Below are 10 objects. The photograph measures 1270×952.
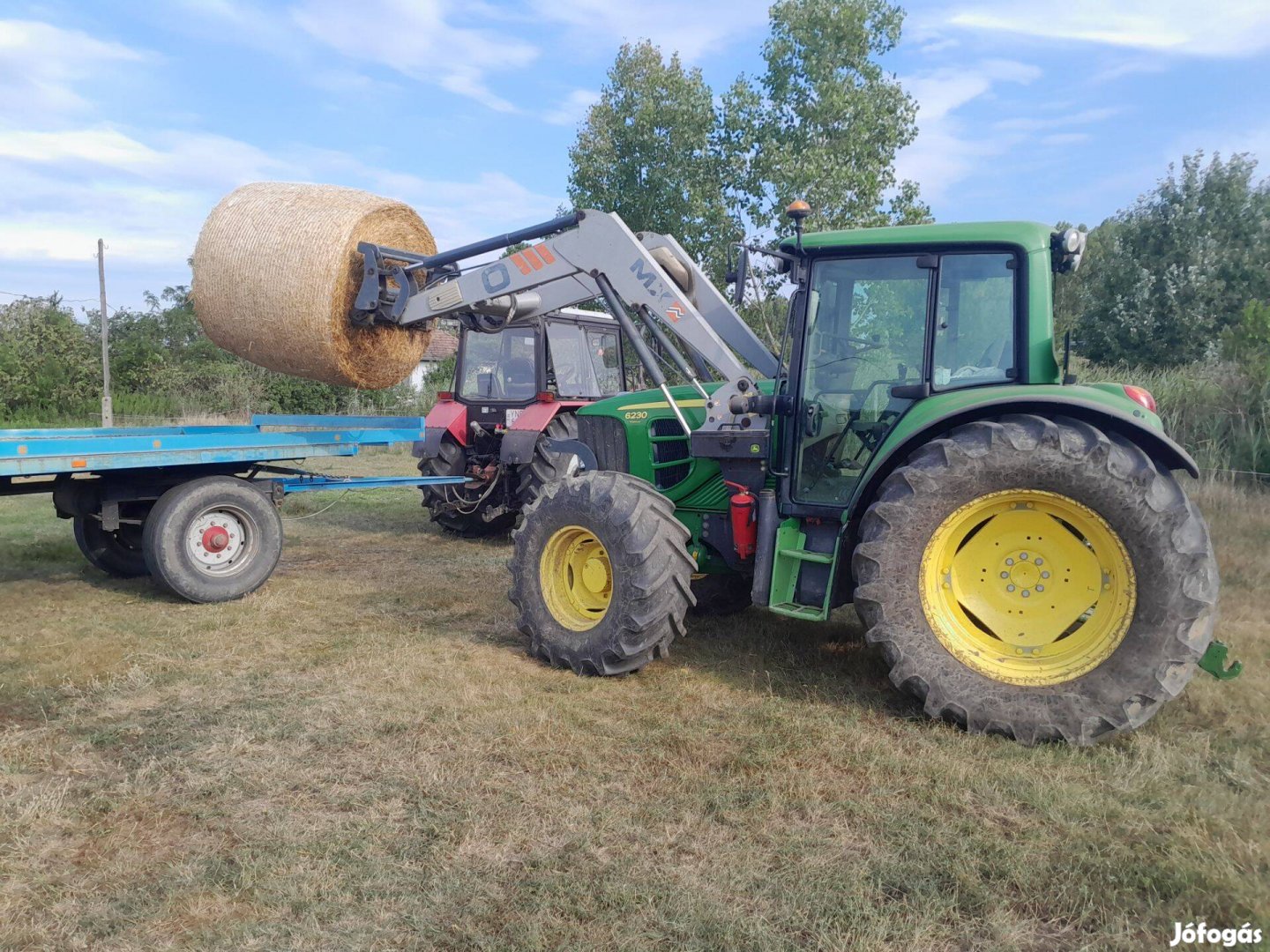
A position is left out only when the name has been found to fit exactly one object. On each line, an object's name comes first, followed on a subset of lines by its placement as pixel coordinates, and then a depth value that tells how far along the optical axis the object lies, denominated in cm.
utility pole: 2005
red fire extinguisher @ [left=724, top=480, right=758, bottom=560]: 454
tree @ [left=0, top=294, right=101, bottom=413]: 2152
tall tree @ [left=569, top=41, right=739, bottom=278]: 1631
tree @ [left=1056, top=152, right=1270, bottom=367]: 1894
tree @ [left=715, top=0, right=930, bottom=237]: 1480
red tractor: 851
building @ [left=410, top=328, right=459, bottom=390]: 2909
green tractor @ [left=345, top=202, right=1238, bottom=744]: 345
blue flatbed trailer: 573
